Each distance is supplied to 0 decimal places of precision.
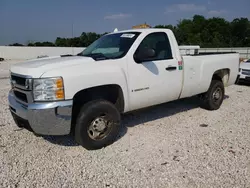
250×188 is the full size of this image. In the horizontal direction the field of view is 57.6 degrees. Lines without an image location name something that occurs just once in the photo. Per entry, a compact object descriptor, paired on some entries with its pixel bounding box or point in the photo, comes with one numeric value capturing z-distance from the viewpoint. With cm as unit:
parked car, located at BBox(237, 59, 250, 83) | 945
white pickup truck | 313
